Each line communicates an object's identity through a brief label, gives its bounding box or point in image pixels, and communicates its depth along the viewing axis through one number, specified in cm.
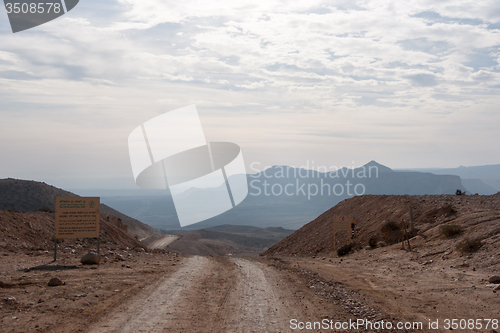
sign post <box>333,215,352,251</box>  2353
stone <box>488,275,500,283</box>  938
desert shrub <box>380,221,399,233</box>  2034
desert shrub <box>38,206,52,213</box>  3475
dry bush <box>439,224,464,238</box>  1501
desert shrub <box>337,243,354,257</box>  2103
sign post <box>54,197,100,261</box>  1526
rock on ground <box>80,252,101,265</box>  1415
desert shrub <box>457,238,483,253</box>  1261
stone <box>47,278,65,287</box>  999
